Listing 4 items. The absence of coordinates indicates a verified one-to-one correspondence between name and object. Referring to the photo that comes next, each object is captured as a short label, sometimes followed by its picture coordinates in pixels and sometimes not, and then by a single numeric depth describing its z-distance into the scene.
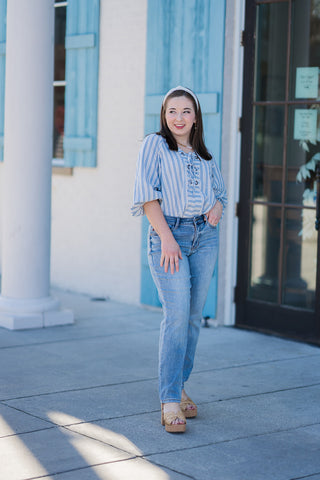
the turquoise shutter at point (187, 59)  6.38
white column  6.20
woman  3.89
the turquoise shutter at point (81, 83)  7.57
